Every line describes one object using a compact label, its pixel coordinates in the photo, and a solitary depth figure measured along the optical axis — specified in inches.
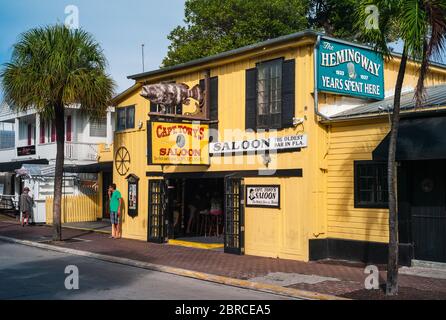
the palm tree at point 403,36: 330.6
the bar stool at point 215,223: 725.9
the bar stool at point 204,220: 725.9
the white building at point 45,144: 1187.9
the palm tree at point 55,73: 626.8
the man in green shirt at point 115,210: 713.0
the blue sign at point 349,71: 521.7
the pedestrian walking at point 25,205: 908.0
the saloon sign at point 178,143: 565.9
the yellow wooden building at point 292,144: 494.6
